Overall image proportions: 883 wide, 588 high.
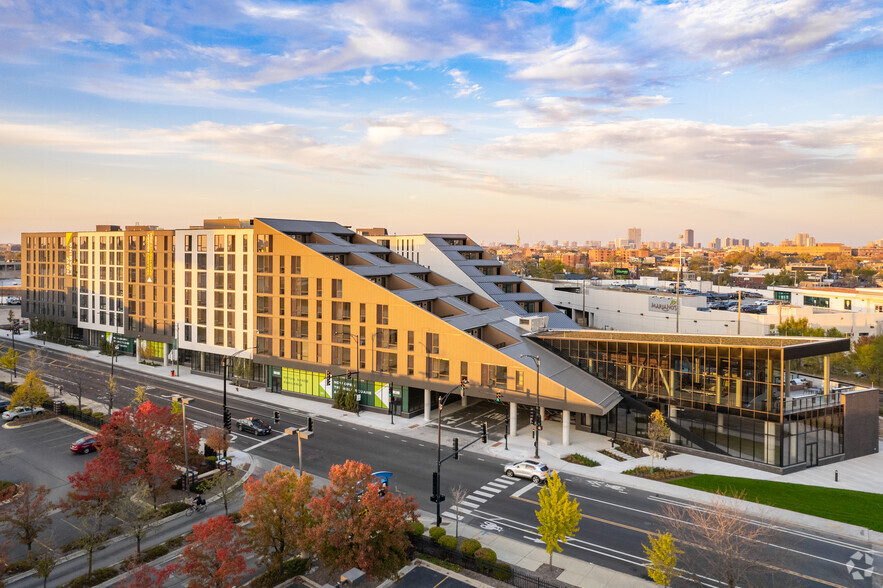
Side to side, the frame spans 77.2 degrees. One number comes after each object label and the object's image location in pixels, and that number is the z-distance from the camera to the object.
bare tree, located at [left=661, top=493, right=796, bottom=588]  27.67
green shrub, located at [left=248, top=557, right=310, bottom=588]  30.05
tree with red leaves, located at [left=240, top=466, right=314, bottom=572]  29.45
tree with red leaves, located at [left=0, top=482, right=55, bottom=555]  31.39
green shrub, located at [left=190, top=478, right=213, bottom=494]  41.32
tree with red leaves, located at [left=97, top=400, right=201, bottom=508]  37.28
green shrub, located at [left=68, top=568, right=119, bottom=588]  29.95
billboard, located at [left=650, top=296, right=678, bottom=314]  101.12
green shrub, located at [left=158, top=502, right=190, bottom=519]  38.94
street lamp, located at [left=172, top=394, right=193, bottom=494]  42.51
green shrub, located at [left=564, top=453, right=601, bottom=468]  48.06
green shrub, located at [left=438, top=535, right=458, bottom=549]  32.67
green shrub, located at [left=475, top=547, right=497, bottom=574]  30.67
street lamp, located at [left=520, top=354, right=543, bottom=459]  48.58
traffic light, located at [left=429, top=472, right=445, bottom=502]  35.67
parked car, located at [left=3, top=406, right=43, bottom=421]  59.83
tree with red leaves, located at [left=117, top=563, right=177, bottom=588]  23.89
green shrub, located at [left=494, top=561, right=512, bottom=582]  30.11
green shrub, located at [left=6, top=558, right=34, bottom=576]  31.31
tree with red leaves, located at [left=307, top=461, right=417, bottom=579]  28.69
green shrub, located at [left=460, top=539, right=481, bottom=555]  31.84
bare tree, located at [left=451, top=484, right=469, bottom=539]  34.92
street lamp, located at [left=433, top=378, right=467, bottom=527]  35.72
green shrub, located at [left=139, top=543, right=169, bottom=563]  32.59
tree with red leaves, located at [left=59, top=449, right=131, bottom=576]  33.44
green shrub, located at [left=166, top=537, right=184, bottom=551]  34.31
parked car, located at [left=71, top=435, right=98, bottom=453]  50.19
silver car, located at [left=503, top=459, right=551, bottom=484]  44.03
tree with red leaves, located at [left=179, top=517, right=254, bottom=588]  25.75
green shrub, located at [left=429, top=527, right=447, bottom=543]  33.69
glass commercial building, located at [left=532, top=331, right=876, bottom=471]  47.56
